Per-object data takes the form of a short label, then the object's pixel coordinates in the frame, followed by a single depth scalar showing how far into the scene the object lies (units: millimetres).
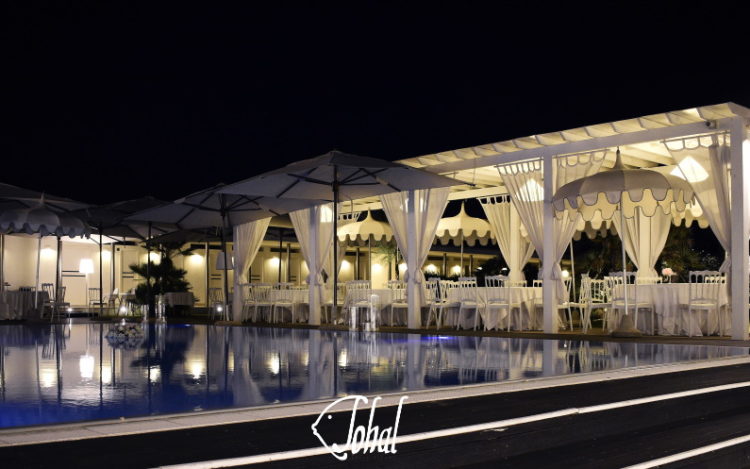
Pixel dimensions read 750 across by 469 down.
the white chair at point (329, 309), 15615
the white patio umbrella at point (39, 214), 13555
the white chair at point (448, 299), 12922
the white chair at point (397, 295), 14133
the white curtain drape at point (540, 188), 12203
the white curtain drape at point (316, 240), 15133
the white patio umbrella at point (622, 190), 10500
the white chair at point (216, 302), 18086
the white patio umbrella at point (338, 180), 11406
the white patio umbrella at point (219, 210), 14414
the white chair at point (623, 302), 11359
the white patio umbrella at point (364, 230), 16875
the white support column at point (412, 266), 13594
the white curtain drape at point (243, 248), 16812
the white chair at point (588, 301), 11764
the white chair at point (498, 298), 12430
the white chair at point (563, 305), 12309
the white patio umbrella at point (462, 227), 16578
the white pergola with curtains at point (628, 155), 10172
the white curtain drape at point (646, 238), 14492
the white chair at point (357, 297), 13508
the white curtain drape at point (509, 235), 15891
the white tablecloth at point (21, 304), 17875
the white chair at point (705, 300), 10711
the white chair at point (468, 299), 12609
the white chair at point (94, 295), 23938
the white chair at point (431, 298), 13367
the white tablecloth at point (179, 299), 20656
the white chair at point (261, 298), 16339
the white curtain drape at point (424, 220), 13570
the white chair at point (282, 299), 16016
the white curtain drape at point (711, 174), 10367
